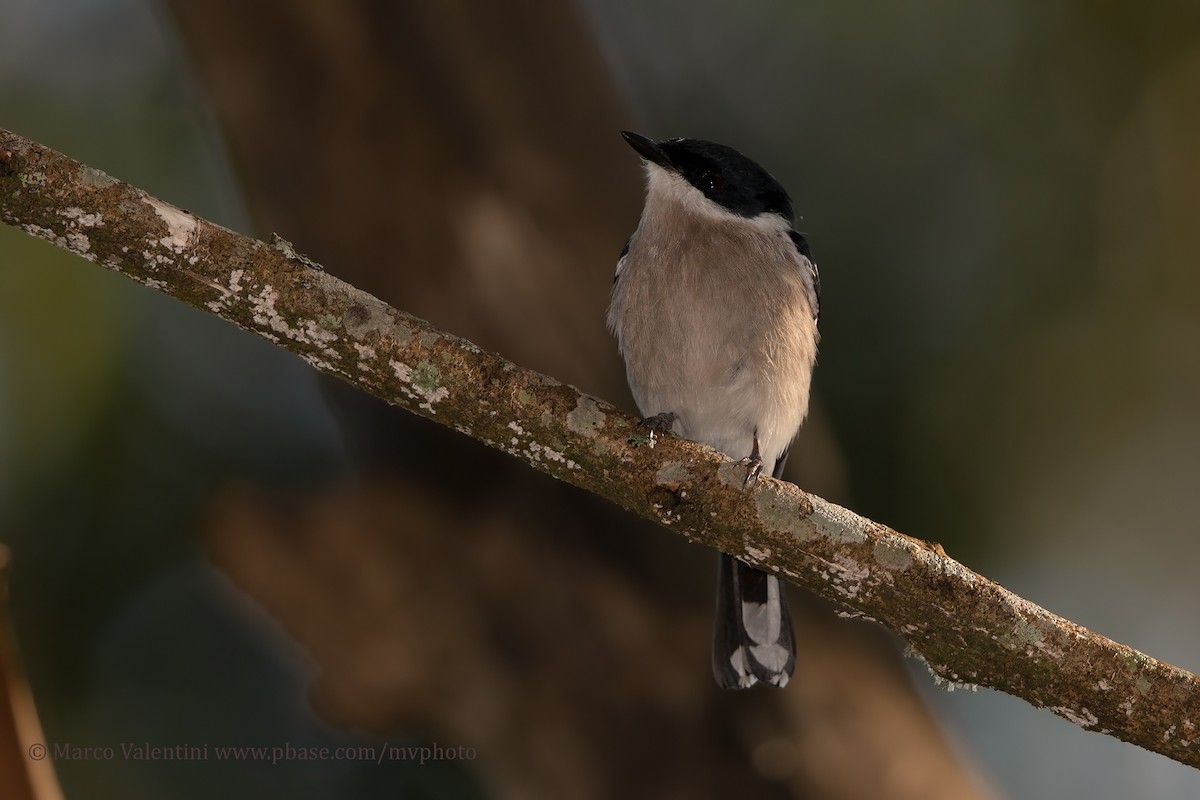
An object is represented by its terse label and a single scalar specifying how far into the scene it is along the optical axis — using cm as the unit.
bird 792
